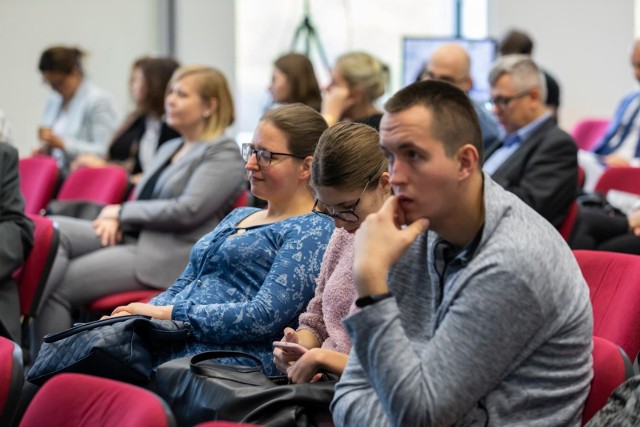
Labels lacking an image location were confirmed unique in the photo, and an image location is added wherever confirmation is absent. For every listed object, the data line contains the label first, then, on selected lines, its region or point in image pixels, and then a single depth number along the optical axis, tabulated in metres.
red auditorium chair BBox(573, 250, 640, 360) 3.90
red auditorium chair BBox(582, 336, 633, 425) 3.11
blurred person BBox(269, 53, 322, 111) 8.09
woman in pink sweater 3.66
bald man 7.78
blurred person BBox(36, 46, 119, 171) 10.66
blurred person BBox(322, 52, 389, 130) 7.72
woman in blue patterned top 4.30
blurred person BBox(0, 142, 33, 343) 5.65
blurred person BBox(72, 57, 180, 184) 9.36
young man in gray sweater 2.77
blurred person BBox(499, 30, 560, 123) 10.91
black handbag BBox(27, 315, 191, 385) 4.13
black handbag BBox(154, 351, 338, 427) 3.37
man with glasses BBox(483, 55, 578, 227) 6.50
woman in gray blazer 6.65
